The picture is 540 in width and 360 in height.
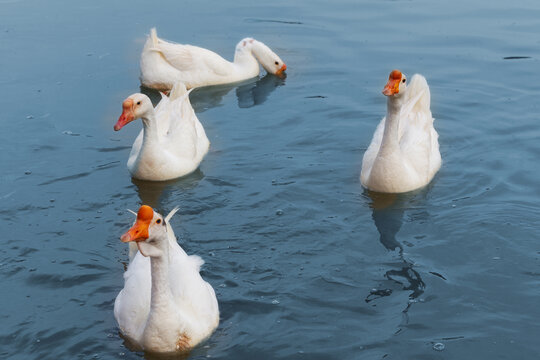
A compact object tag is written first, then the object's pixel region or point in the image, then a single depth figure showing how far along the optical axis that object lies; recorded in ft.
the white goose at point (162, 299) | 23.18
